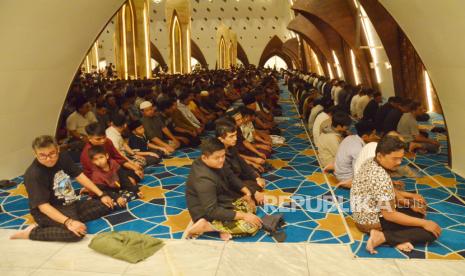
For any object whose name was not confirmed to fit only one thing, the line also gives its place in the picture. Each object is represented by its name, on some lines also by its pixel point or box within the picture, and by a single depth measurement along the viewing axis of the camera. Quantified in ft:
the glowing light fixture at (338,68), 68.82
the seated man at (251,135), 20.36
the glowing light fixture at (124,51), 53.93
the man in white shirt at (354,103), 34.02
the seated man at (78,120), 23.39
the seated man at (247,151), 18.90
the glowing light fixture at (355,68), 58.49
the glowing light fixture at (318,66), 97.16
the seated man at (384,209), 10.88
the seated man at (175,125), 25.21
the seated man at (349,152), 15.26
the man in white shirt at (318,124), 20.18
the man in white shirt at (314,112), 24.89
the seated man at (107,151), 14.35
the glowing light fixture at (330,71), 76.69
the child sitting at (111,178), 14.45
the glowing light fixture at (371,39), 48.88
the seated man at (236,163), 14.51
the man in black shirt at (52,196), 11.80
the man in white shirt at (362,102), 32.22
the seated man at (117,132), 17.90
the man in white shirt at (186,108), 27.17
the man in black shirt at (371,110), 27.32
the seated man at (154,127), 22.66
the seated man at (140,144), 20.49
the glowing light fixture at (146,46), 55.98
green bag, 11.14
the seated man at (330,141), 16.89
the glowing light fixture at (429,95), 38.60
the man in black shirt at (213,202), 11.83
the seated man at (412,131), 21.72
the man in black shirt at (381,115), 23.84
